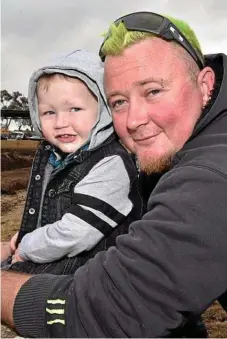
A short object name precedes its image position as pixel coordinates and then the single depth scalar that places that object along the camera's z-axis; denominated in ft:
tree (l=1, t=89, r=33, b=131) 198.70
